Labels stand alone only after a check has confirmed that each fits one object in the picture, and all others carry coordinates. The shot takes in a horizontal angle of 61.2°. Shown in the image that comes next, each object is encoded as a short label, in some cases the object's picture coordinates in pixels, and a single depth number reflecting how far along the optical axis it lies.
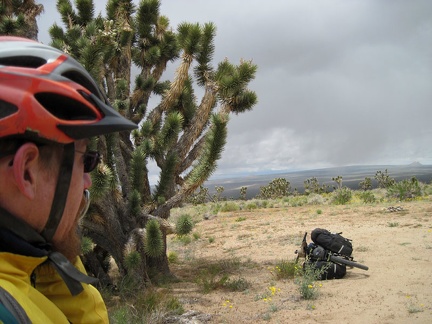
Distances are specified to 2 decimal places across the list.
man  1.09
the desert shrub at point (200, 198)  32.21
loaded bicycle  6.92
